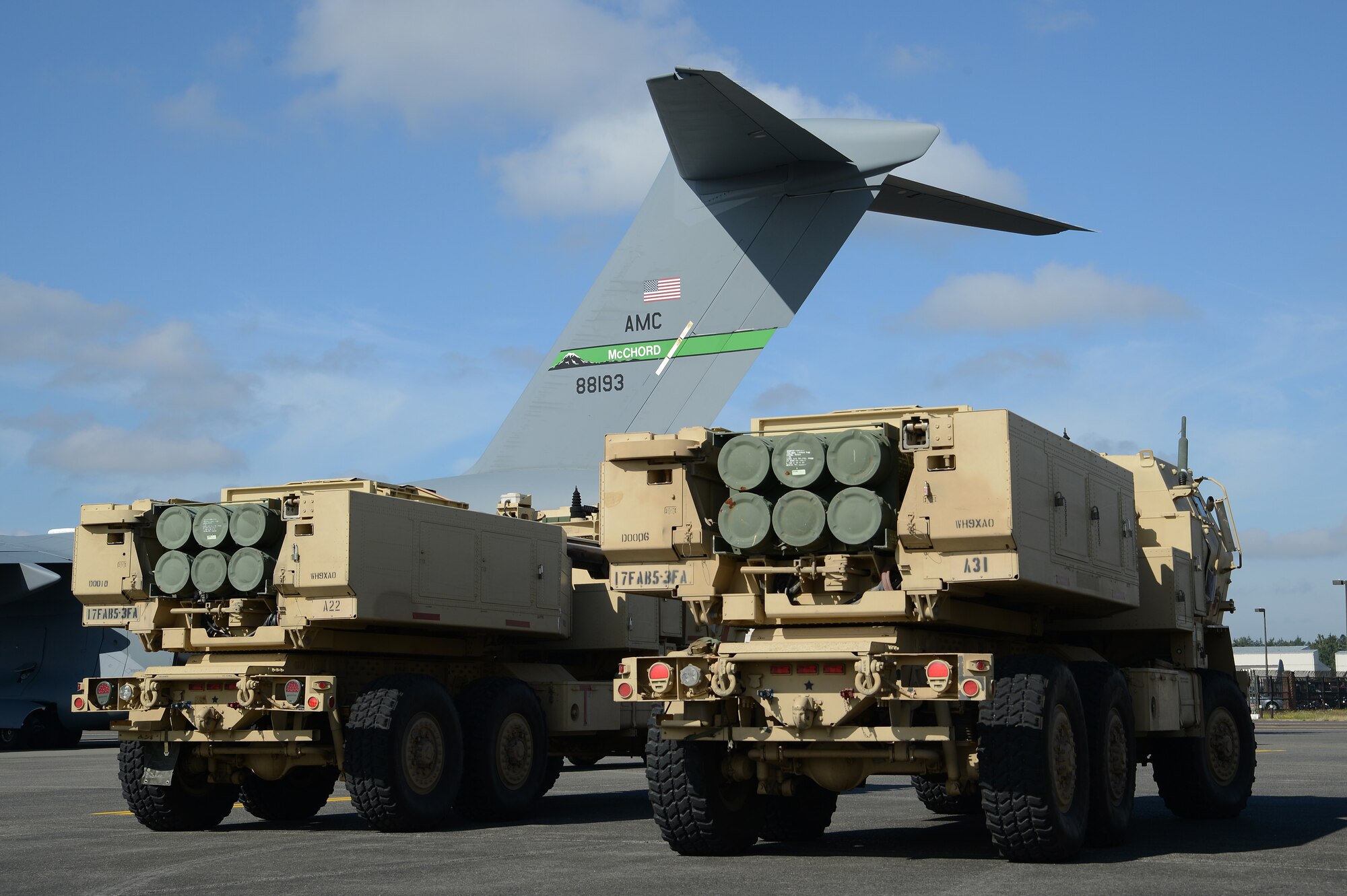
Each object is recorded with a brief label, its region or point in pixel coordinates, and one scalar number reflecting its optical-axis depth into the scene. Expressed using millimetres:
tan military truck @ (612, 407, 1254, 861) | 9281
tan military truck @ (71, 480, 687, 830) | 12008
